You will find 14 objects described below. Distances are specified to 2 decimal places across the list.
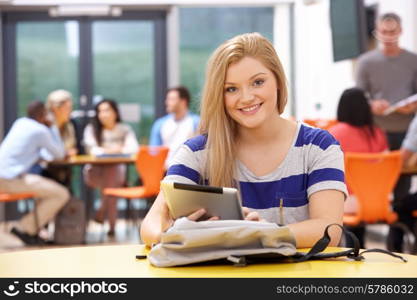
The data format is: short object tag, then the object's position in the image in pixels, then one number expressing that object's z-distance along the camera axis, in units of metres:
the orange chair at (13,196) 7.19
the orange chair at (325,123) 6.84
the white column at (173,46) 10.26
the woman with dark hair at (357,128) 5.46
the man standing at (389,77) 6.57
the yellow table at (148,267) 1.58
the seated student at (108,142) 8.36
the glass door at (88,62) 10.12
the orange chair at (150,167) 7.13
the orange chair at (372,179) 4.95
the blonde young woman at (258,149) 2.21
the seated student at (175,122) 8.00
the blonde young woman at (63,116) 8.33
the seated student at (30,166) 7.27
